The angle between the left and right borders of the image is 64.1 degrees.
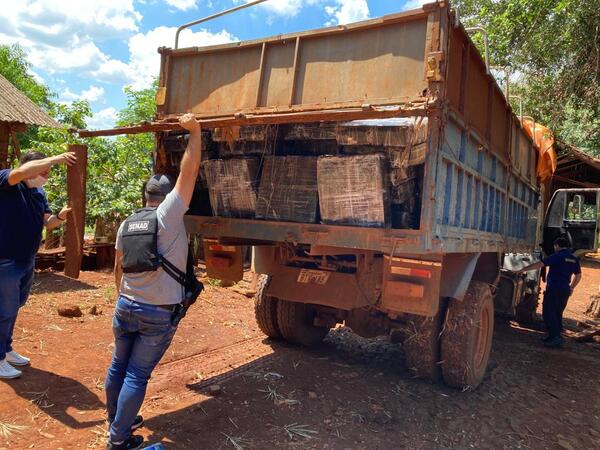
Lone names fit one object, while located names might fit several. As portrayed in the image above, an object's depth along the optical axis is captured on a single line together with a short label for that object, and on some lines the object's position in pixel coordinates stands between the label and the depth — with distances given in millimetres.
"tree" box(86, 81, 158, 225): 8703
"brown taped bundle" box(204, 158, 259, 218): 3760
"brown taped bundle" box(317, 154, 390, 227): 3199
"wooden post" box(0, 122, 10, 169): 10414
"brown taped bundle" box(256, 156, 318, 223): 3564
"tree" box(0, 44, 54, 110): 27219
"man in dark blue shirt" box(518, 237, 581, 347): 6555
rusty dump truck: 3174
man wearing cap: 2717
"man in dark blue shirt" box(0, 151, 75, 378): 3502
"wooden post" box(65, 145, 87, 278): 3584
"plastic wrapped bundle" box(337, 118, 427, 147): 3088
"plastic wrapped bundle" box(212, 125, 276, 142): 3678
